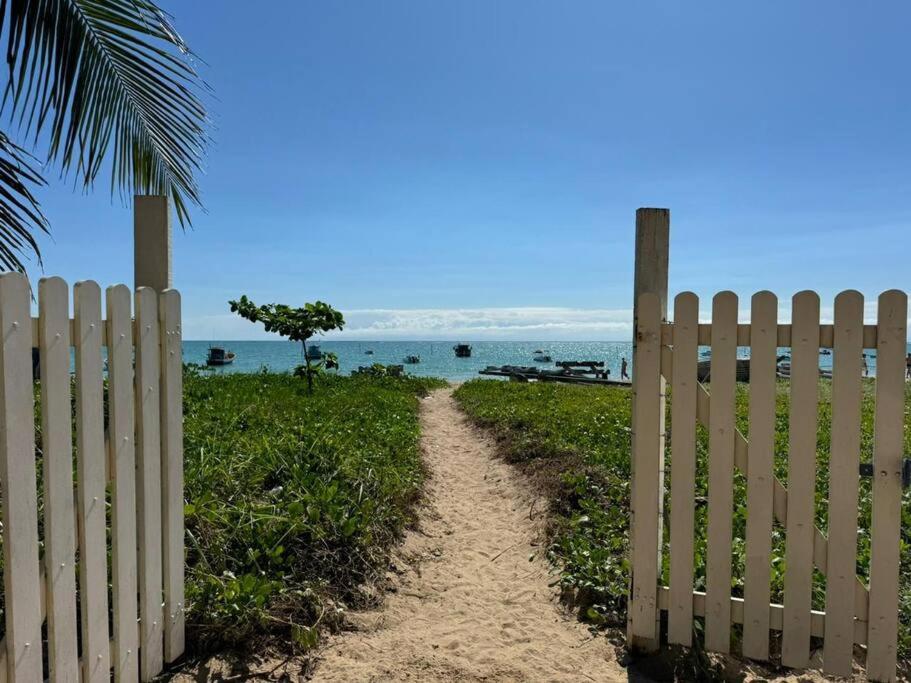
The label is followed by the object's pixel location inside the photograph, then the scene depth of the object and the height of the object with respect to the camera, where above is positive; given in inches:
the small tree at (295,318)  512.4 +5.2
